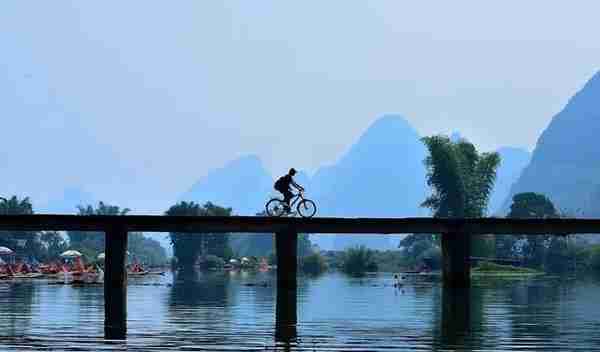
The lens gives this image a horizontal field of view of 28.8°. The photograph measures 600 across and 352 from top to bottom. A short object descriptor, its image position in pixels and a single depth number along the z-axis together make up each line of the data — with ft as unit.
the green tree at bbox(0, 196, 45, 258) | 598.55
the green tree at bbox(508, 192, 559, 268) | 579.89
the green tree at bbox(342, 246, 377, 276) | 492.13
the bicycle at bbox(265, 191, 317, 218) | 193.47
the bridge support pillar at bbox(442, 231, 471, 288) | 201.98
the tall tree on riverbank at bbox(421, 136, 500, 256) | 558.97
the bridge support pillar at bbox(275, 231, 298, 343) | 195.54
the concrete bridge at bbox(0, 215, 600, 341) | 192.54
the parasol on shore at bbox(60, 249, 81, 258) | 443.73
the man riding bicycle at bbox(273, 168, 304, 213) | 187.52
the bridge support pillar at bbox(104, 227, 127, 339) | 192.54
